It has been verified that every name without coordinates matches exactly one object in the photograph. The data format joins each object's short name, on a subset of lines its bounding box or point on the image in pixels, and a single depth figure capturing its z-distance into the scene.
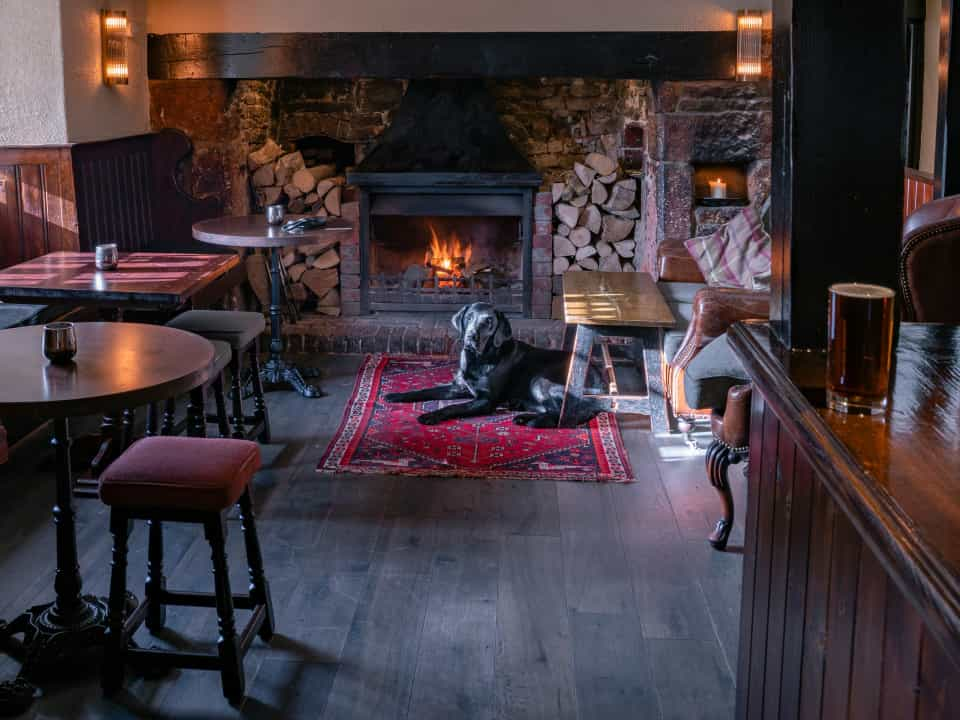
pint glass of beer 1.55
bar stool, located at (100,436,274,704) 2.52
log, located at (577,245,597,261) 6.27
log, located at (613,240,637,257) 6.32
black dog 4.83
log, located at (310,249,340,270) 6.23
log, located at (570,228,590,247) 6.23
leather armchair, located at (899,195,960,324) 2.39
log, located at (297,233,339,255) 6.23
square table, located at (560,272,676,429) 4.34
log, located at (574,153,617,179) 6.21
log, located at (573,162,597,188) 6.24
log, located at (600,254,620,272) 6.33
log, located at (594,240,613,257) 6.32
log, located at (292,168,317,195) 6.21
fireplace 6.01
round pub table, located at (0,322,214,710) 2.53
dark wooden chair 5.26
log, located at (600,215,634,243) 6.27
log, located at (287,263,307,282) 6.28
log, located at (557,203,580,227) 6.21
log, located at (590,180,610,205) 6.23
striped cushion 4.64
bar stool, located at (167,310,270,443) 4.20
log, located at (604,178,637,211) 6.21
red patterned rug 4.19
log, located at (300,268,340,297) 6.25
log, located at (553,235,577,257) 6.23
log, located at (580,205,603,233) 6.25
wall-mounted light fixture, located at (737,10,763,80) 5.39
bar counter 1.17
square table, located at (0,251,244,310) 3.94
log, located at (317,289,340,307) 6.29
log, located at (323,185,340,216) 6.20
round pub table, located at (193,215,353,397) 4.73
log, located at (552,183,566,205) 6.19
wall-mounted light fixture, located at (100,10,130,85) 5.31
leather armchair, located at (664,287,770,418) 3.89
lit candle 5.65
